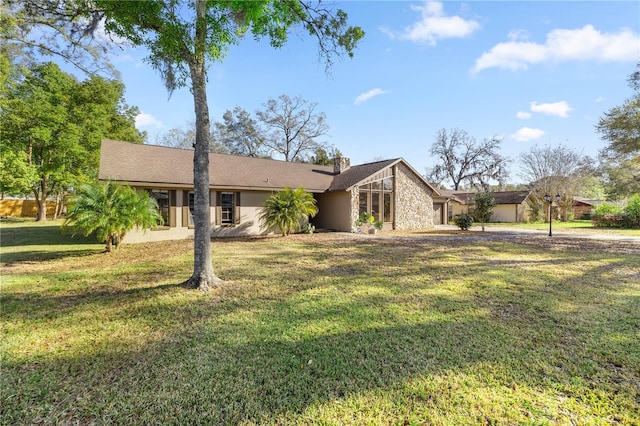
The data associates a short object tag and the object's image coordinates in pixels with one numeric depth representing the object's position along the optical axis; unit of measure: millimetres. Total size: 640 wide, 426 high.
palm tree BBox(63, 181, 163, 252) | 8320
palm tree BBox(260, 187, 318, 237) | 13453
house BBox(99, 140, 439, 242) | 12250
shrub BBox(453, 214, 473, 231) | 17609
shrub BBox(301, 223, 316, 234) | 15257
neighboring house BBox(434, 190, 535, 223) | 29578
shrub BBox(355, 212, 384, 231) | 16541
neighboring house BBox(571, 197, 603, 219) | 37188
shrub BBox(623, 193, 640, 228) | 20906
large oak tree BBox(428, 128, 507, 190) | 35188
